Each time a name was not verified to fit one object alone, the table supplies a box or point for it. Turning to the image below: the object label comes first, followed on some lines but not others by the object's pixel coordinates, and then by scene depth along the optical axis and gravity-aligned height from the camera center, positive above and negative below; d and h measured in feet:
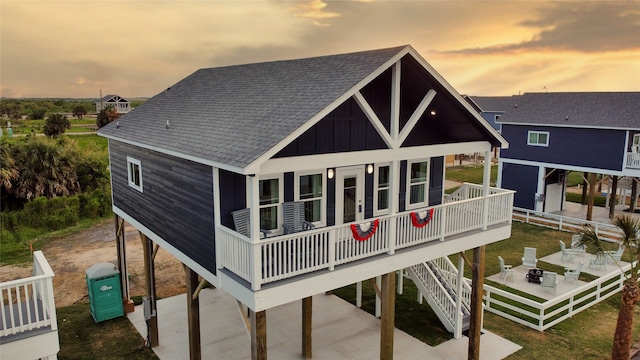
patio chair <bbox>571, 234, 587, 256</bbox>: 67.12 -19.38
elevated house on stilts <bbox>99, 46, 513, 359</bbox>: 28.76 -5.47
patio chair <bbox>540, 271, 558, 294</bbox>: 53.52 -19.04
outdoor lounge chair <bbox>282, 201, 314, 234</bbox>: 34.86 -7.85
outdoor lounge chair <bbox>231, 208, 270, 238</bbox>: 31.40 -7.21
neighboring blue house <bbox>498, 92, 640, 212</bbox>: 82.48 -4.49
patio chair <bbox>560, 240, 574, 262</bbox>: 65.72 -19.56
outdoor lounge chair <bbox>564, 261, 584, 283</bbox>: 56.44 -19.35
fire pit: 57.21 -19.85
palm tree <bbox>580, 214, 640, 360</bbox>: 36.91 -14.65
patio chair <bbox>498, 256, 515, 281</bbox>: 58.44 -19.78
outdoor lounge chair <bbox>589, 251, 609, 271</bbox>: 62.74 -19.94
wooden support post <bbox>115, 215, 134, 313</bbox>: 50.29 -16.98
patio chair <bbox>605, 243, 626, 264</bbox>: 62.49 -18.73
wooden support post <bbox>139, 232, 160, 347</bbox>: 42.24 -17.00
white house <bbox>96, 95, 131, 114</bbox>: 354.95 +9.90
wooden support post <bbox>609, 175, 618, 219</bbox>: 87.88 -15.59
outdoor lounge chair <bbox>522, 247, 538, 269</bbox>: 62.23 -19.10
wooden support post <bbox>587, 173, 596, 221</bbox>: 84.94 -14.69
